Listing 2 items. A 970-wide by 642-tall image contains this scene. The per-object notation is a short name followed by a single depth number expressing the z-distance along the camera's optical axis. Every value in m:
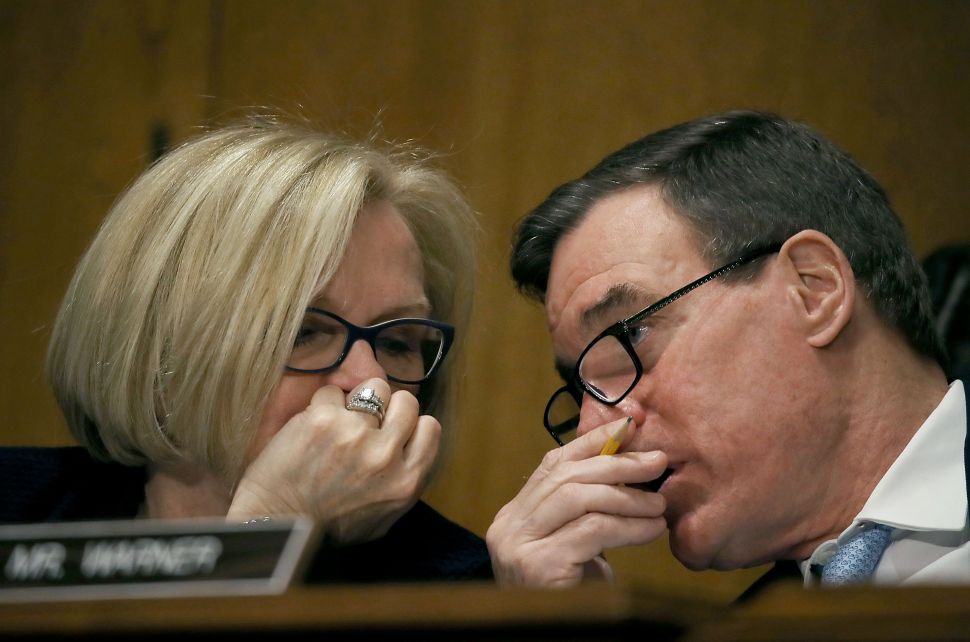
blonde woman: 2.85
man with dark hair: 2.81
